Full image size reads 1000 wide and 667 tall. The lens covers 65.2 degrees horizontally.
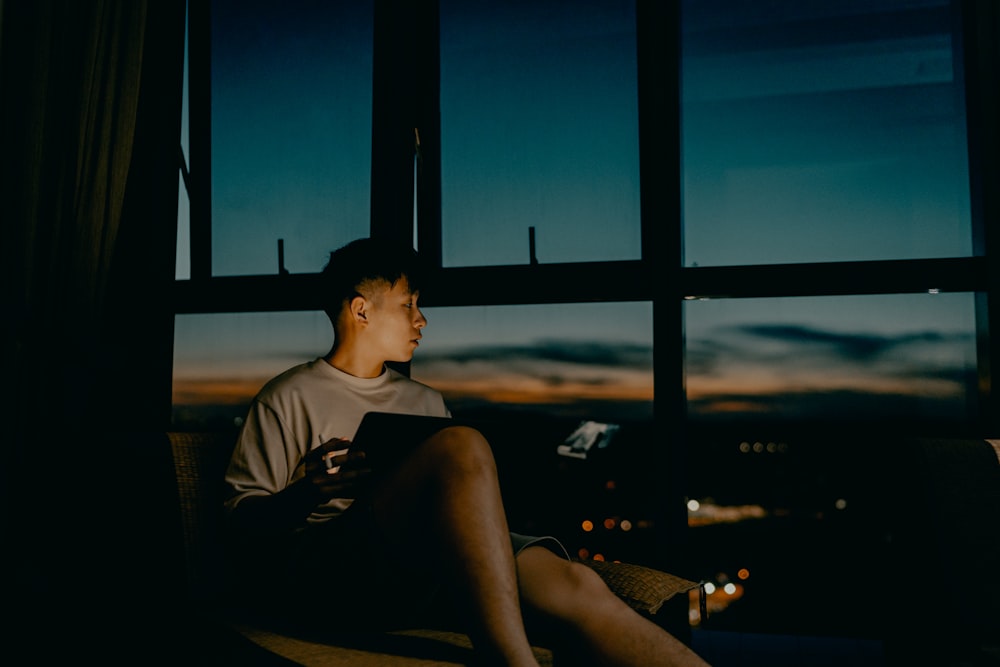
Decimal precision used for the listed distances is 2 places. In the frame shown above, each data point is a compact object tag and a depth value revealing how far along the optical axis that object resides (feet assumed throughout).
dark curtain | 6.79
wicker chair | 4.24
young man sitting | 3.99
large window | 7.22
